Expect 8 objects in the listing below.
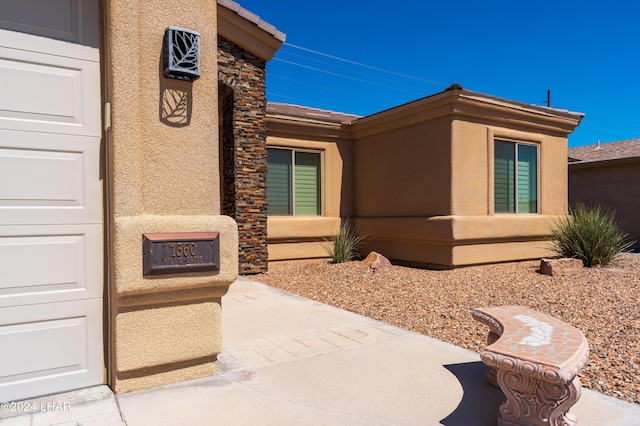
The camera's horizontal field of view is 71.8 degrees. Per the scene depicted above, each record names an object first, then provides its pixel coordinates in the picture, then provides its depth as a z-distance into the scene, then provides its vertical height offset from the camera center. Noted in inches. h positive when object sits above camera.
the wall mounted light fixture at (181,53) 128.8 +45.2
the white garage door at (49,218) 117.9 -3.0
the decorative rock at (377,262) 374.0 -48.9
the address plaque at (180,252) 125.3 -13.5
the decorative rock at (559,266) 339.3 -47.2
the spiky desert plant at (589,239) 370.0 -29.1
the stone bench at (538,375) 100.7 -38.9
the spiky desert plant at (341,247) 418.6 -39.7
